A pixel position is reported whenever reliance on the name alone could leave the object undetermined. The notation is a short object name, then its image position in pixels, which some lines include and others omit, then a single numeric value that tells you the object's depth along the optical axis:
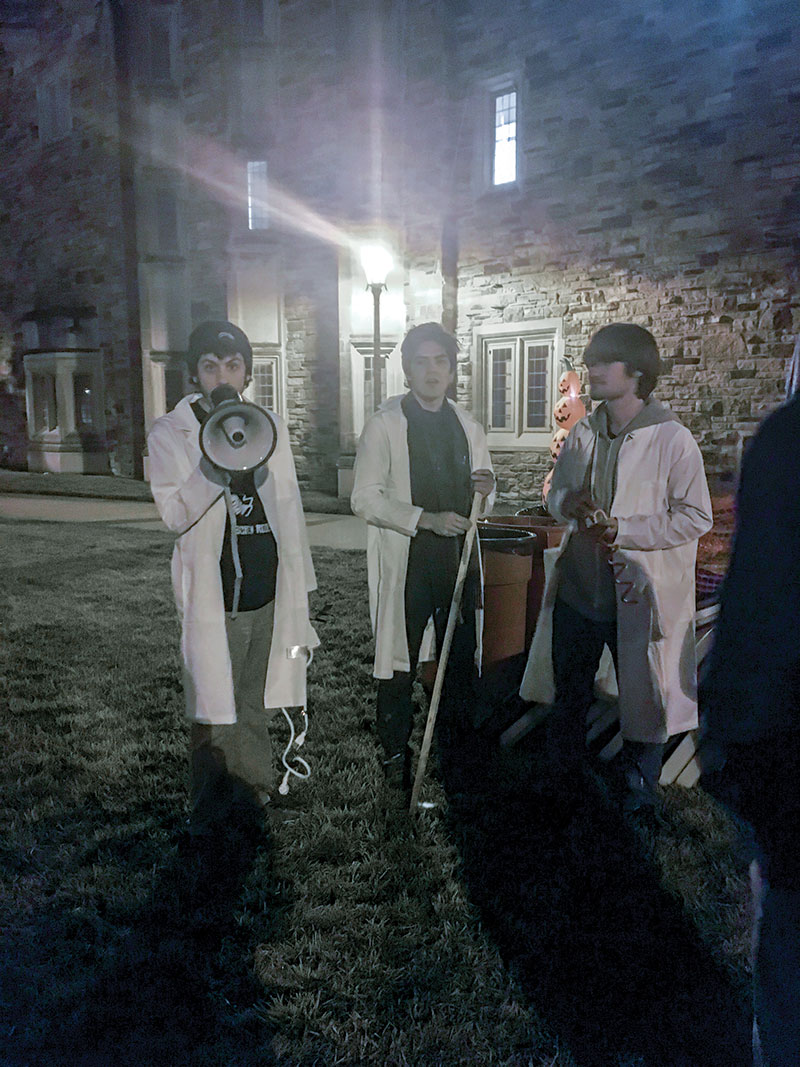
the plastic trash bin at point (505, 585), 4.72
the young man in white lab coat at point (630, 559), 3.46
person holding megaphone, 3.18
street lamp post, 11.36
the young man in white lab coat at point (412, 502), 3.83
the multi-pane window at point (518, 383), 14.21
